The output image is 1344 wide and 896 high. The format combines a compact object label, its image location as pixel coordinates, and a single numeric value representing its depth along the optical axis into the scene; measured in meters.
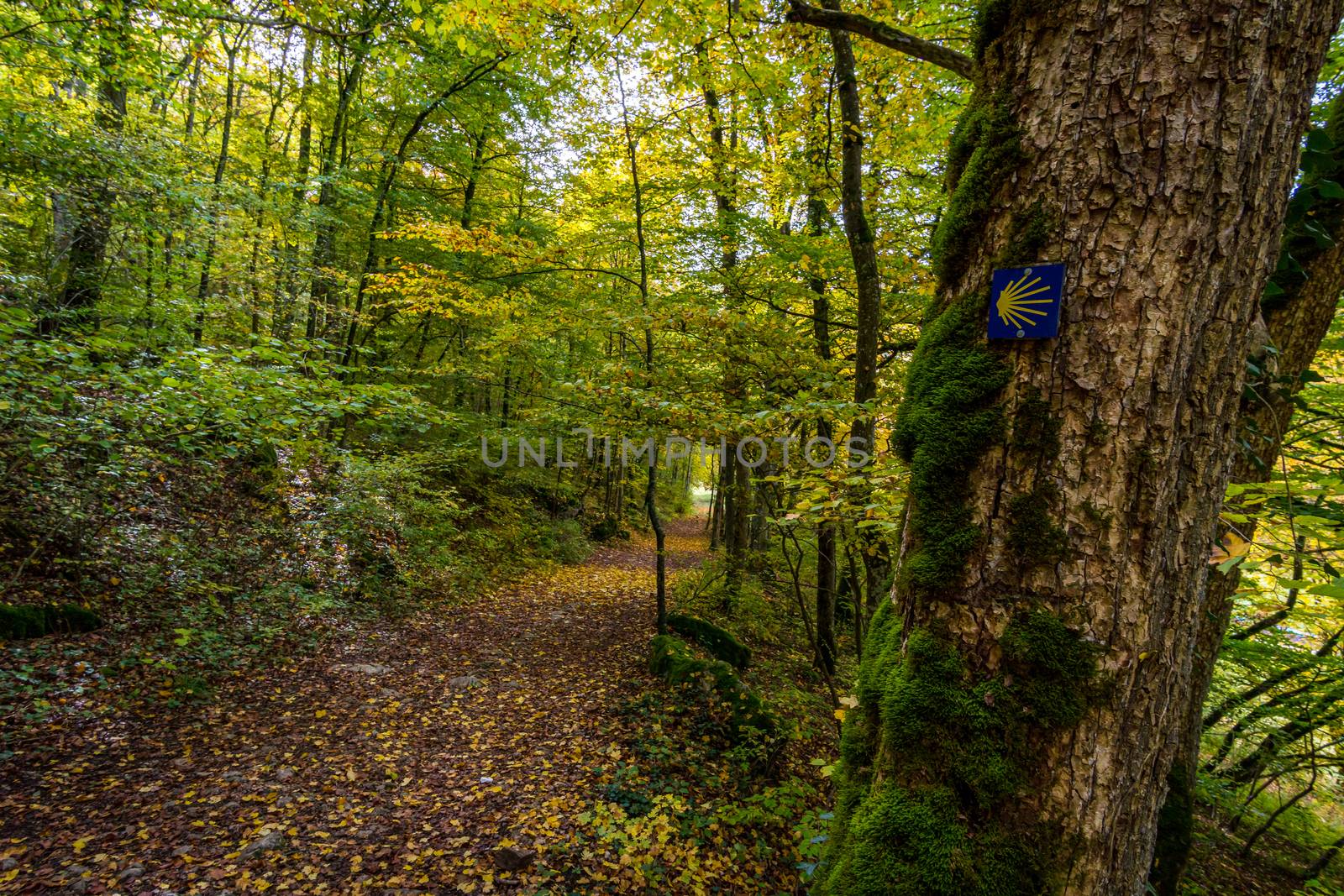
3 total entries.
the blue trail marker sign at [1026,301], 1.35
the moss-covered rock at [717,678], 5.26
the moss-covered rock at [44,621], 4.45
